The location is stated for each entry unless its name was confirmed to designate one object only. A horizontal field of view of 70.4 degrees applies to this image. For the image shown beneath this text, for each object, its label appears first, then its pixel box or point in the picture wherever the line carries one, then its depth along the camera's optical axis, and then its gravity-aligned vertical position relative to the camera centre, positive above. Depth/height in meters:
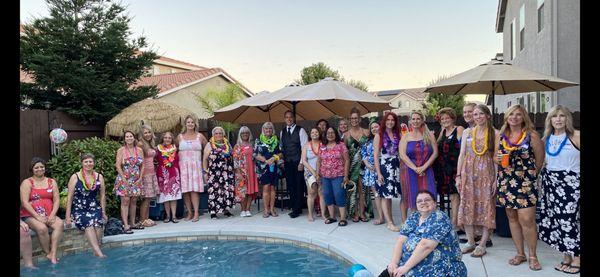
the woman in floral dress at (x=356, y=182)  6.61 -0.69
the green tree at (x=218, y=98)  22.69 +2.24
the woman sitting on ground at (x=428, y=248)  3.54 -0.95
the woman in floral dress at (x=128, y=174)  6.59 -0.54
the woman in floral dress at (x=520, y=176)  4.12 -0.40
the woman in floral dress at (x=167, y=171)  7.06 -0.53
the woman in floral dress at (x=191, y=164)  7.15 -0.42
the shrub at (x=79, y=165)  6.98 -0.41
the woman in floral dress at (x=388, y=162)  5.95 -0.35
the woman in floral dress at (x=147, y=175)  6.87 -0.57
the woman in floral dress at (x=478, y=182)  4.57 -0.50
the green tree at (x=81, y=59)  8.73 +1.75
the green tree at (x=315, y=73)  26.67 +4.14
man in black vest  7.04 -0.28
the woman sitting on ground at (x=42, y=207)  5.35 -0.85
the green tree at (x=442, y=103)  26.69 +2.16
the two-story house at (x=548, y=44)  8.34 +2.02
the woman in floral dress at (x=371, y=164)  6.23 -0.39
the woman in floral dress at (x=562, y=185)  3.88 -0.47
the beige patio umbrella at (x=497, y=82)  5.00 +0.71
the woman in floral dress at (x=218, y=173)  7.17 -0.58
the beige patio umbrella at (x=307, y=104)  6.44 +0.60
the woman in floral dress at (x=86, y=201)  5.80 -0.84
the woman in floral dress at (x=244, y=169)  7.25 -0.53
